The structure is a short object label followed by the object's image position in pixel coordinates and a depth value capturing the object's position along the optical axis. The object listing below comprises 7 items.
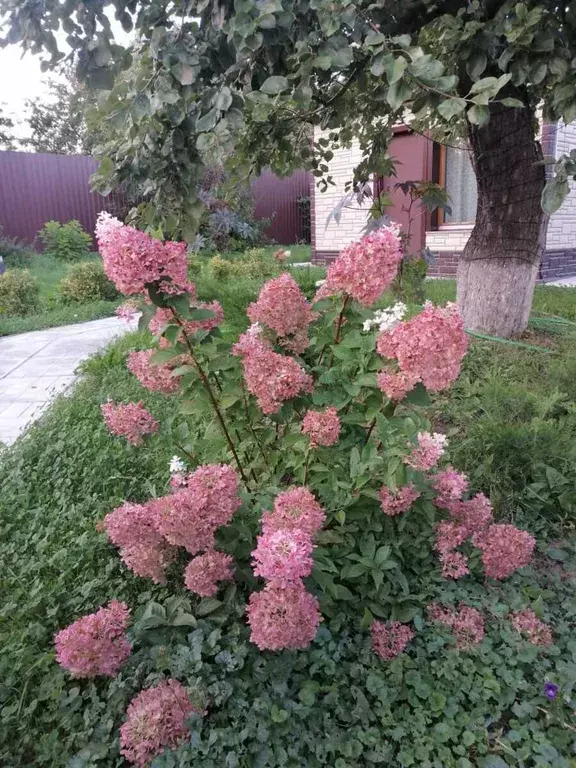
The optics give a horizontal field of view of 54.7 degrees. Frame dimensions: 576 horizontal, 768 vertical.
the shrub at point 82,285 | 7.83
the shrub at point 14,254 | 11.79
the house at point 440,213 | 8.26
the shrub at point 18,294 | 7.21
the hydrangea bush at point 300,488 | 1.34
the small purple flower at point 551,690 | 1.46
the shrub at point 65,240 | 12.63
